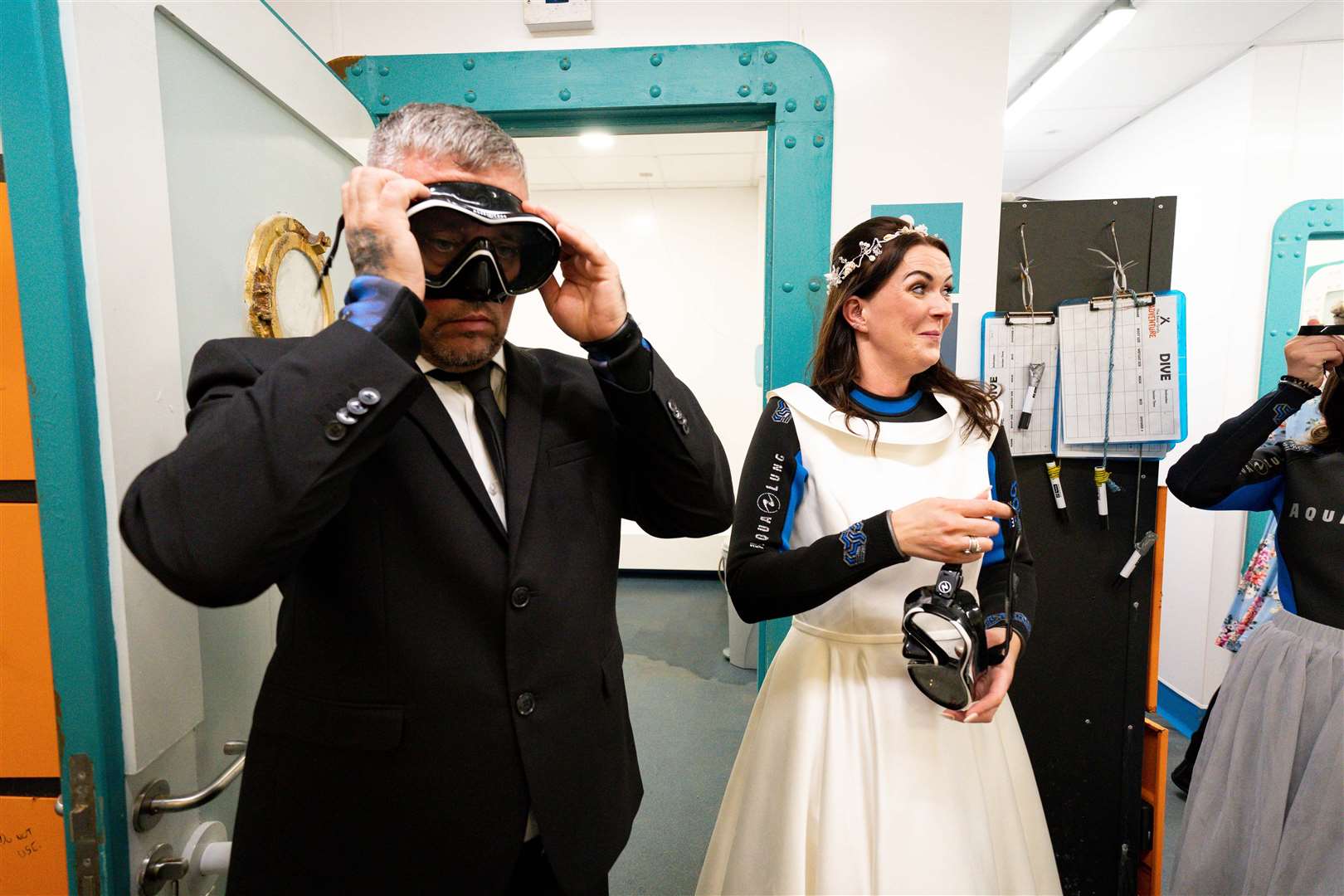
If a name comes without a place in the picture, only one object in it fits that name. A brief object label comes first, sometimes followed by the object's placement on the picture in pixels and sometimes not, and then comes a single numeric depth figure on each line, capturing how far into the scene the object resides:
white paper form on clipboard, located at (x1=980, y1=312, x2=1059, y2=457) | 1.83
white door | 0.86
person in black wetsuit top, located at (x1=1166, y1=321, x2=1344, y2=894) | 1.38
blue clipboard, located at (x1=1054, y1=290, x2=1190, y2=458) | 1.76
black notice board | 1.86
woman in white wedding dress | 1.12
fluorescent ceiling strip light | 2.45
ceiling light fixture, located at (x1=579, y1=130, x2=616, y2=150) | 3.84
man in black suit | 0.64
